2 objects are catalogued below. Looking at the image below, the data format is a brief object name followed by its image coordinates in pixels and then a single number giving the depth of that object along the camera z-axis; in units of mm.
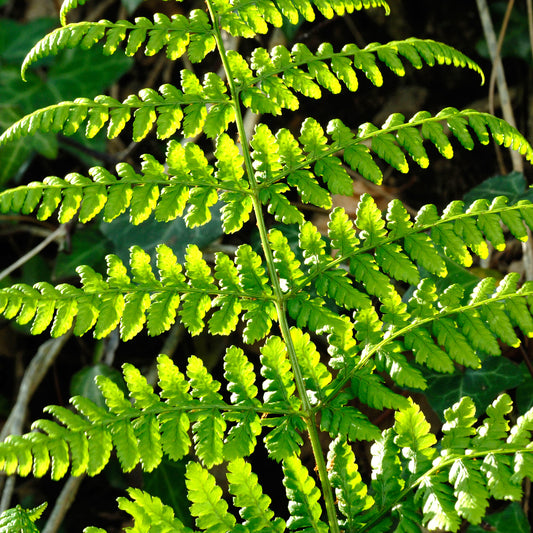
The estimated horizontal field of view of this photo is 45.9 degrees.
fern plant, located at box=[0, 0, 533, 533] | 1285
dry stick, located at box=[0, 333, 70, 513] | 2359
